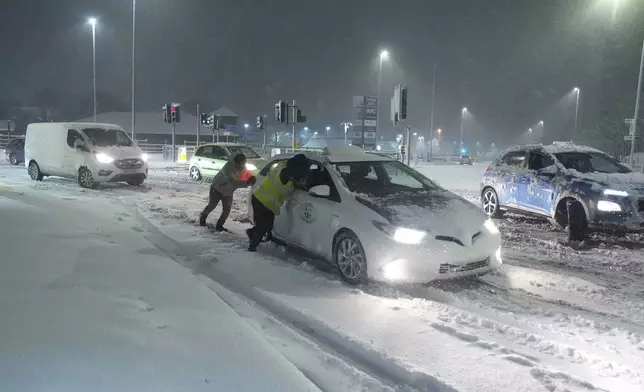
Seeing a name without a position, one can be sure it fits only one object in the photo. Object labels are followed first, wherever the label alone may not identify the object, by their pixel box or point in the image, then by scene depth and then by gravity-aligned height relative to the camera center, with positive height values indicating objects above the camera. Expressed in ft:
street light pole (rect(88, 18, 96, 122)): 108.68 +23.15
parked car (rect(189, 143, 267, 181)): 63.73 -0.68
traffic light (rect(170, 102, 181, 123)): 101.71 +7.69
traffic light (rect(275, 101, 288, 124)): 68.44 +5.67
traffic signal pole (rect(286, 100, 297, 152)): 70.08 +5.51
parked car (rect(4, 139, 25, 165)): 86.74 -1.03
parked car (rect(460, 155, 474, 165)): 157.89 -0.47
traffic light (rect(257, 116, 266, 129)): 116.06 +7.10
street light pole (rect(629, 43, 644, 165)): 65.72 +6.18
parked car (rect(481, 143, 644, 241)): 28.09 -1.61
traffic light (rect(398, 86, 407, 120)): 46.24 +4.91
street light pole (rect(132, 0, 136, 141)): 92.22 +16.85
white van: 50.49 -0.63
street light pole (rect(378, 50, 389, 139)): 112.57 +22.26
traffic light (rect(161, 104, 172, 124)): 102.71 +7.55
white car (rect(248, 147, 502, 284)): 18.53 -2.66
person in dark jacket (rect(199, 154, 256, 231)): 29.84 -1.88
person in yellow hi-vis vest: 23.36 -1.83
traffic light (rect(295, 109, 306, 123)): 70.77 +5.17
